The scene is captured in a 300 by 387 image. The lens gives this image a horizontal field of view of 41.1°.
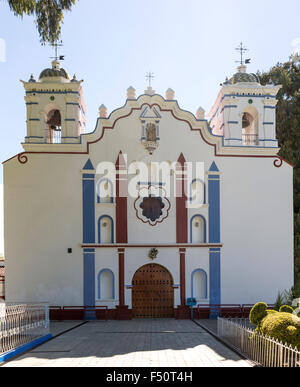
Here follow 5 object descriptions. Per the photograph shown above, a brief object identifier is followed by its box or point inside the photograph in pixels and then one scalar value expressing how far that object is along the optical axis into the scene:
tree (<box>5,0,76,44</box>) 15.17
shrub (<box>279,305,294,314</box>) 12.07
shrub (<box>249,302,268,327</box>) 11.95
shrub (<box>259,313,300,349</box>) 9.97
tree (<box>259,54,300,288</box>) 26.33
